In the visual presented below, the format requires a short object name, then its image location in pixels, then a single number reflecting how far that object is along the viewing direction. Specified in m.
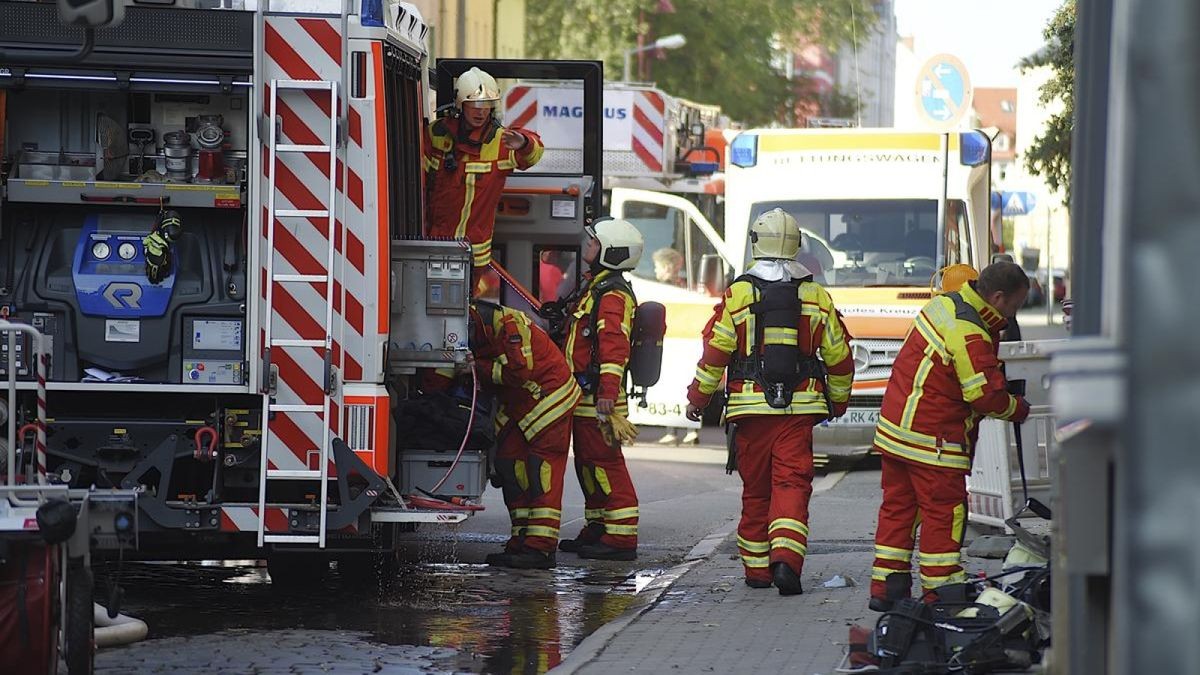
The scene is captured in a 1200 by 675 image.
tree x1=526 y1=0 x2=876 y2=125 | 76.62
